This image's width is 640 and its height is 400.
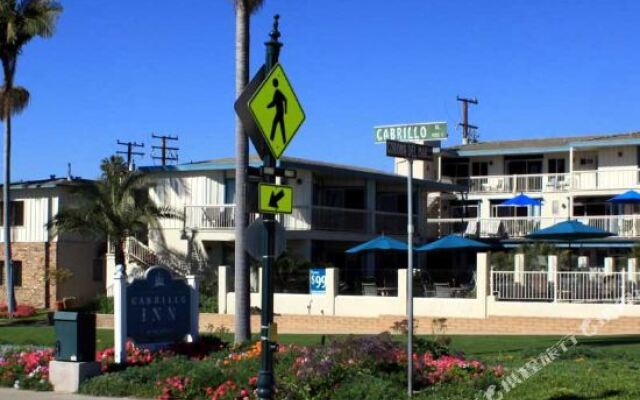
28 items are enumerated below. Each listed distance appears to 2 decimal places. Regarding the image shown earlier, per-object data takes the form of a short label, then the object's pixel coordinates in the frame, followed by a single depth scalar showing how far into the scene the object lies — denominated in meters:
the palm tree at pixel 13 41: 38.22
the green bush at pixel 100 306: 35.97
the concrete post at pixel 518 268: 27.92
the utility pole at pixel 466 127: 74.31
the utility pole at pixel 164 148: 83.94
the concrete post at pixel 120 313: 15.70
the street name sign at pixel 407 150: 11.66
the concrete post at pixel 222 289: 32.59
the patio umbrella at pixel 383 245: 34.91
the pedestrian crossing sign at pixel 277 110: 10.51
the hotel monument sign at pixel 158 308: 16.20
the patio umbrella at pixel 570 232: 30.64
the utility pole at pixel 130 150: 79.81
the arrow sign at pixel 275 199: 10.28
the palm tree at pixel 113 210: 37.38
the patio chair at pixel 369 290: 32.16
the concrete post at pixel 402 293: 29.34
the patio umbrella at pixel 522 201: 46.66
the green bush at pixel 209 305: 33.28
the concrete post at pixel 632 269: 26.14
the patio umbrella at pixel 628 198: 43.28
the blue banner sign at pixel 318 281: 31.31
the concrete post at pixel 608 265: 30.14
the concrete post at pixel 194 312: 17.27
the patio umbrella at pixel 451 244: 35.41
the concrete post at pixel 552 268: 27.44
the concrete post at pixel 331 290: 30.94
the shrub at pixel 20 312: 37.41
